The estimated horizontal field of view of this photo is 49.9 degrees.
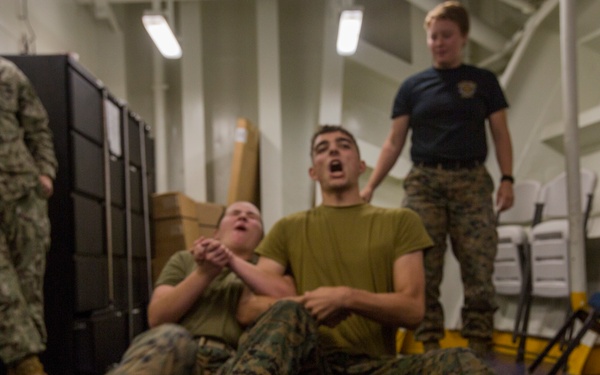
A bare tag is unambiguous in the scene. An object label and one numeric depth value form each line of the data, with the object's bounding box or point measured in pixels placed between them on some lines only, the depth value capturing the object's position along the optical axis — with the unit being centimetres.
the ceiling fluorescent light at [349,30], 459
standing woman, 255
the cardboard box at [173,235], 500
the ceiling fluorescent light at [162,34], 475
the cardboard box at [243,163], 535
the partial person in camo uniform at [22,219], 252
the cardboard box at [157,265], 505
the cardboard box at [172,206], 502
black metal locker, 331
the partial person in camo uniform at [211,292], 198
